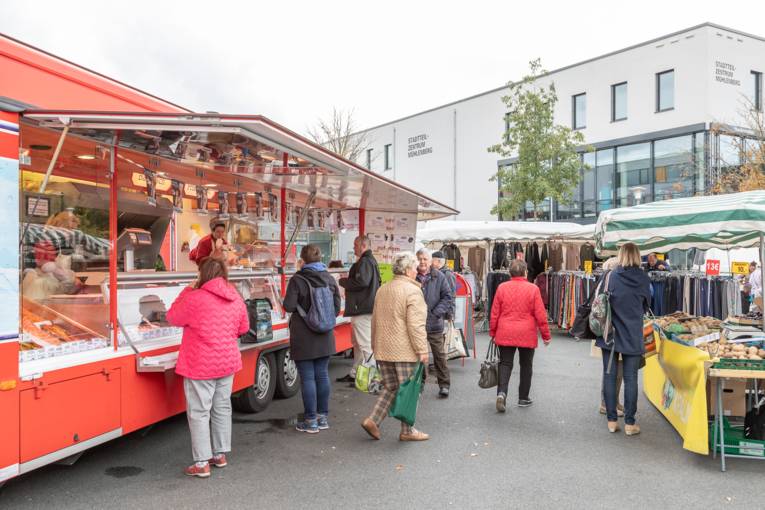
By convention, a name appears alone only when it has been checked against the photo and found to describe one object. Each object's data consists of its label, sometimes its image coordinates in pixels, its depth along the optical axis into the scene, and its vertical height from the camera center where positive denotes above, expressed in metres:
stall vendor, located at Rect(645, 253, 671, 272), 12.88 -0.17
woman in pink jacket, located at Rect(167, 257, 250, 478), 4.54 -0.74
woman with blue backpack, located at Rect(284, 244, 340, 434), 5.68 -0.73
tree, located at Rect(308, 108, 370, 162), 27.12 +5.27
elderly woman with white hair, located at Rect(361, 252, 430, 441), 5.32 -0.69
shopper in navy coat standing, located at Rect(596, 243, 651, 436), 5.63 -0.60
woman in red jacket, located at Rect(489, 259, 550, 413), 6.35 -0.69
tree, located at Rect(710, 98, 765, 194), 17.70 +3.06
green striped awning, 5.34 +0.32
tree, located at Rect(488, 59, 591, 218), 20.94 +3.53
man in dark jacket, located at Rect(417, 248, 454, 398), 7.34 -0.70
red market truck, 3.85 +0.02
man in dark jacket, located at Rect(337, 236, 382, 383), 7.24 -0.45
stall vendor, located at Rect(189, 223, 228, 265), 7.10 +0.10
